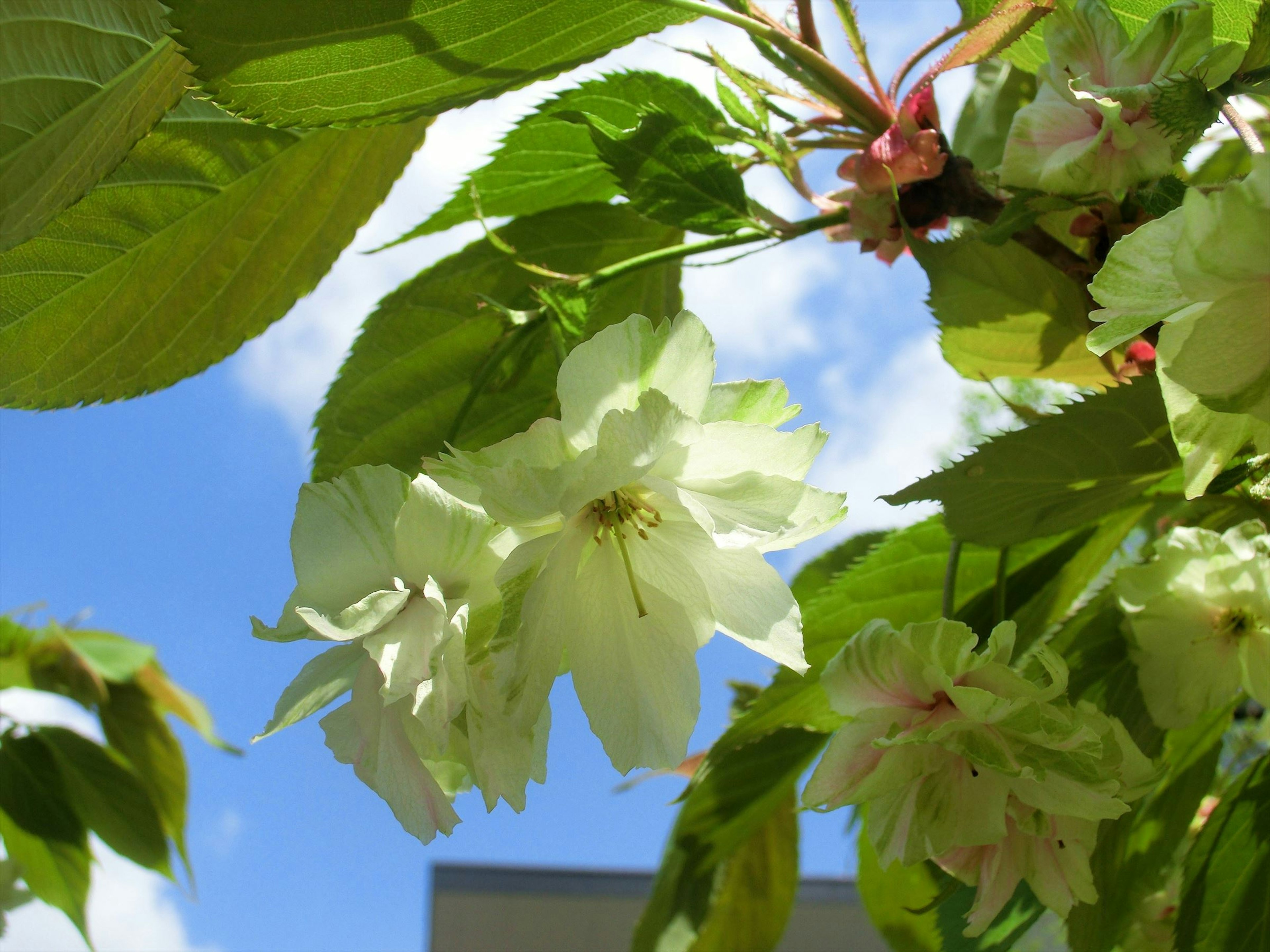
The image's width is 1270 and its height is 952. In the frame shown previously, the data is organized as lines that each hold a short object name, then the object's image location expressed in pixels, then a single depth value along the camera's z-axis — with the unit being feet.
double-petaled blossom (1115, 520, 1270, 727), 0.65
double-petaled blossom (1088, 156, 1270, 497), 0.42
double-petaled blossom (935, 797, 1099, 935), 0.59
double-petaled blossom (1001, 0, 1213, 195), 0.53
